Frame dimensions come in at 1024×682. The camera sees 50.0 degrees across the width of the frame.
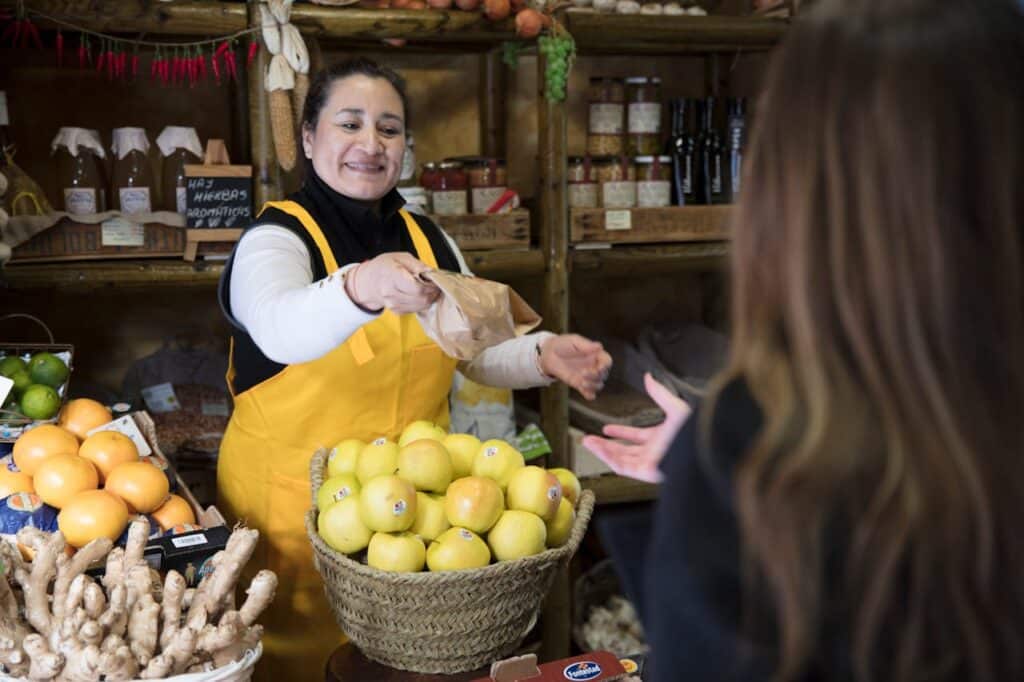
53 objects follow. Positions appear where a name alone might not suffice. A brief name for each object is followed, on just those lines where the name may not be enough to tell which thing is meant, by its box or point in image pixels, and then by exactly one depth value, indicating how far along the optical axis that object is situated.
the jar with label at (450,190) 2.84
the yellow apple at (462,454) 1.62
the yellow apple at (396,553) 1.40
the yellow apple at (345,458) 1.63
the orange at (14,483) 1.71
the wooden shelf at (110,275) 2.46
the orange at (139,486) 1.70
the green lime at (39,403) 1.93
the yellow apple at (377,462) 1.56
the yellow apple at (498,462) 1.55
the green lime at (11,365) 1.99
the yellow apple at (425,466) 1.52
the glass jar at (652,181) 3.01
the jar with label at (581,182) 2.97
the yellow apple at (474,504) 1.44
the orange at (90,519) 1.58
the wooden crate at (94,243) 2.49
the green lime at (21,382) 1.98
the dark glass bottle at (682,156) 3.12
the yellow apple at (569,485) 1.61
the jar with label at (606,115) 3.08
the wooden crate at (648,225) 2.93
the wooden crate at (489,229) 2.82
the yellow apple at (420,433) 1.66
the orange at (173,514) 1.72
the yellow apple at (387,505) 1.40
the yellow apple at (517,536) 1.43
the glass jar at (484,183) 2.89
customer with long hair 0.67
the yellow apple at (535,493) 1.48
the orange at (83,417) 1.96
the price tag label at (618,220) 2.94
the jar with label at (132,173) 2.58
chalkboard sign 2.55
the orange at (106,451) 1.78
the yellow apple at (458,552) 1.40
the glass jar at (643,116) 3.08
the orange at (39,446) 1.78
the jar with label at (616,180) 2.98
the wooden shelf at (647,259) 2.97
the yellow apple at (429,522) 1.47
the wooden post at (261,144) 2.54
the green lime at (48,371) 2.00
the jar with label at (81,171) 2.55
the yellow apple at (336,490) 1.52
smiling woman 1.99
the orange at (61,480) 1.67
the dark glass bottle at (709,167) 3.15
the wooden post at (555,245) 2.88
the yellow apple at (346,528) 1.44
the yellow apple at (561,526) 1.53
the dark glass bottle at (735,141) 3.15
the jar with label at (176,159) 2.64
